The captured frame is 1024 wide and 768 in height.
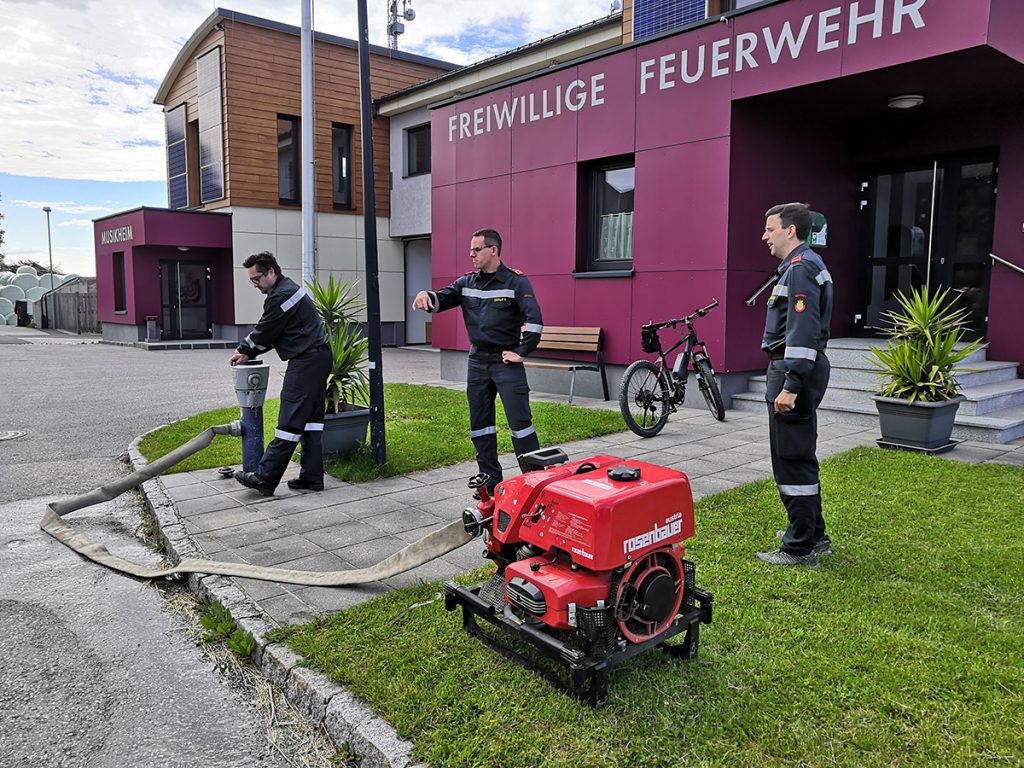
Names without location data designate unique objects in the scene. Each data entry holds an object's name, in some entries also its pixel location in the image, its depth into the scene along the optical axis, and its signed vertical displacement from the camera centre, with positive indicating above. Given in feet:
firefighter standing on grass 13.07 -1.18
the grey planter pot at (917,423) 22.40 -3.51
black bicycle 26.53 -2.88
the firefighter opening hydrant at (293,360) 19.03 -1.55
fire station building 27.30 +6.08
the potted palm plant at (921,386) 22.54 -2.44
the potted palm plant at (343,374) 21.91 -2.24
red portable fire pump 8.70 -3.22
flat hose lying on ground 12.05 -4.75
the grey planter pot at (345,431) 21.72 -3.76
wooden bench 34.73 -1.95
